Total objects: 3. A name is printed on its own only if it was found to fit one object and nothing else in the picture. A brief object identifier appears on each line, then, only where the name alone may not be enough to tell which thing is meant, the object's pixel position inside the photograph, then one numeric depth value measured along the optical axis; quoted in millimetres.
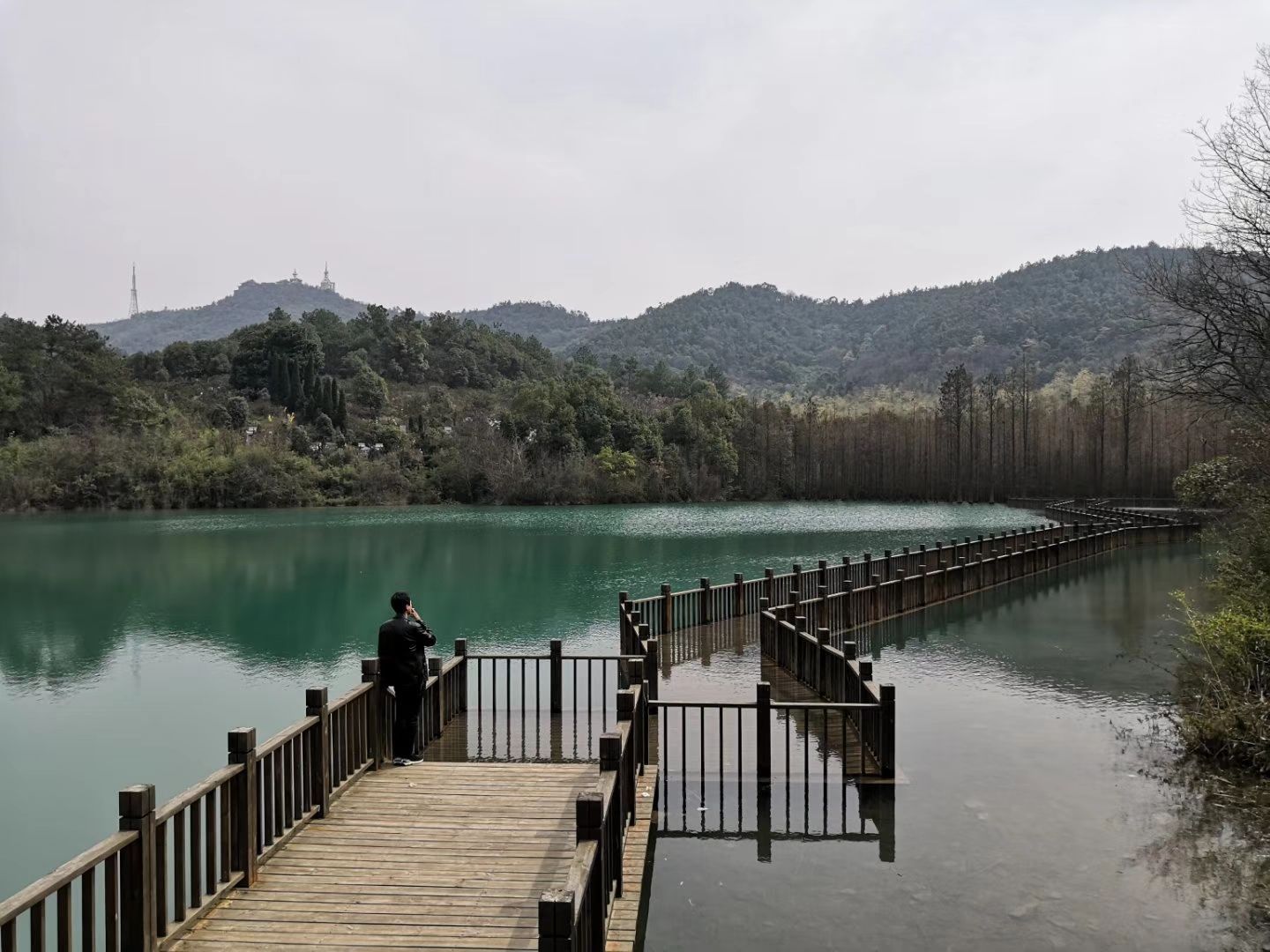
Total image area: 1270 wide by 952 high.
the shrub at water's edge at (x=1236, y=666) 8023
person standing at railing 7281
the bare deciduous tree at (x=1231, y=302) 12320
